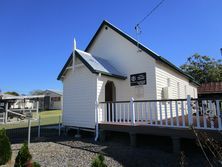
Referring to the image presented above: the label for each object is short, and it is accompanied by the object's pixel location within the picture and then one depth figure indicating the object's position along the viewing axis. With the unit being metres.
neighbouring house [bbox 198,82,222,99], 19.12
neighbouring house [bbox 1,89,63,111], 41.96
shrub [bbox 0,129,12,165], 5.43
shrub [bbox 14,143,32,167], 4.05
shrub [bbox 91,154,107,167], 2.88
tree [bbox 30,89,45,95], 83.16
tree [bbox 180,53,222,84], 32.16
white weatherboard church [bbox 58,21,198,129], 9.59
